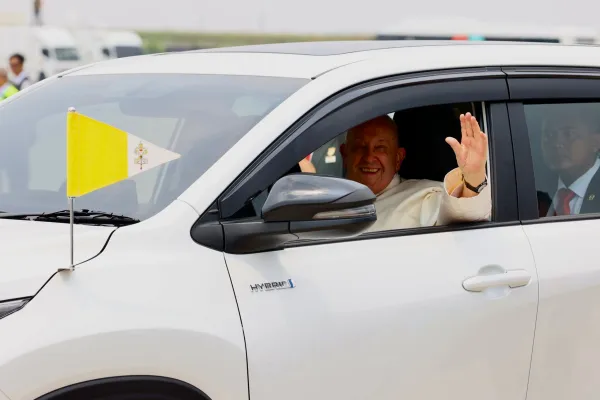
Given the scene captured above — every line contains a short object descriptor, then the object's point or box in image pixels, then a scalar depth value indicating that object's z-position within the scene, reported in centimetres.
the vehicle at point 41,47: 6112
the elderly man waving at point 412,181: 620
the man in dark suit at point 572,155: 700
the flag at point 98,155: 499
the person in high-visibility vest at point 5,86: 2603
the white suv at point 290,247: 493
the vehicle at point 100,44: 7637
